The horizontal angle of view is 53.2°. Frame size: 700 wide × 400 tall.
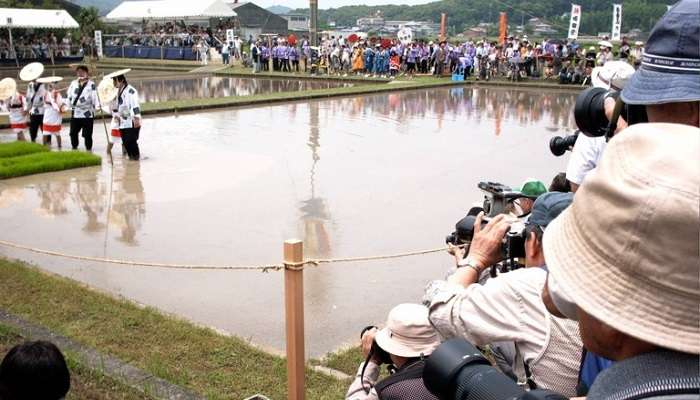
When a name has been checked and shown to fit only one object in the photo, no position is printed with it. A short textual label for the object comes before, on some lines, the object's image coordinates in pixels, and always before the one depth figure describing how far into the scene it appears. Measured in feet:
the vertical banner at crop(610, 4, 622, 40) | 80.84
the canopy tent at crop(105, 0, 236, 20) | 119.85
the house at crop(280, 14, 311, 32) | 243.81
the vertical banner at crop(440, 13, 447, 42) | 109.85
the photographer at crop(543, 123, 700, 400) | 3.07
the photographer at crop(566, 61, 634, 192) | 12.25
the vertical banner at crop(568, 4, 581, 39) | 83.04
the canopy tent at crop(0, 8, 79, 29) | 98.73
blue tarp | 115.34
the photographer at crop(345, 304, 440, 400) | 7.34
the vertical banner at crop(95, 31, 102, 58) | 116.78
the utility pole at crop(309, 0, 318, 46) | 98.76
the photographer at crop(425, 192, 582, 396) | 6.19
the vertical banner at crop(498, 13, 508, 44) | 96.77
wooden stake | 10.30
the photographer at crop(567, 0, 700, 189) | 6.38
